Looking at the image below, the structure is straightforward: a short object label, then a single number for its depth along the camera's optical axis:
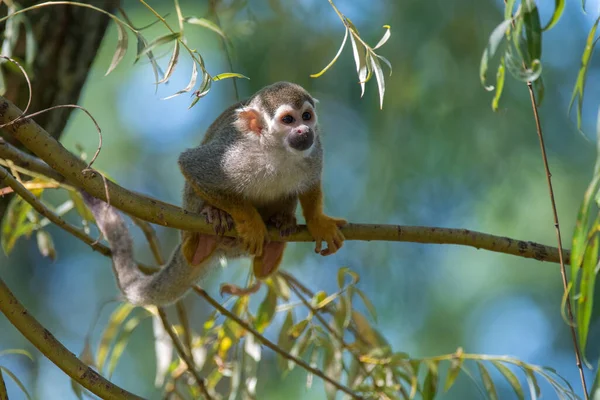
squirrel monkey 4.14
